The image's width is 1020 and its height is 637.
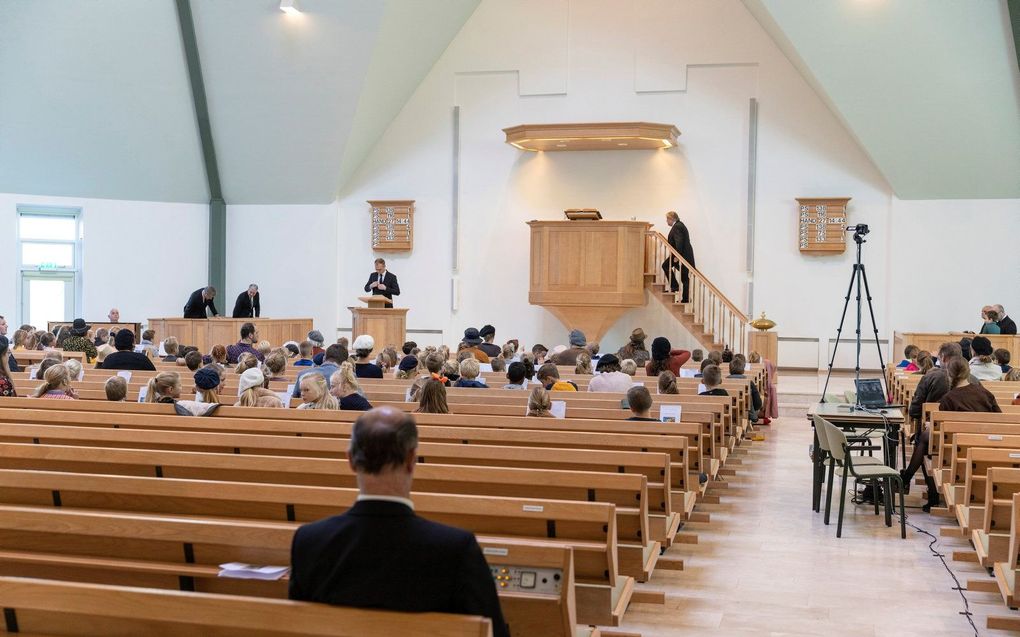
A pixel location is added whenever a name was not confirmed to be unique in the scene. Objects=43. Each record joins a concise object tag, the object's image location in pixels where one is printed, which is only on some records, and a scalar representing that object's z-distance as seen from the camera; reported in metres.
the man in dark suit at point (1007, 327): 12.48
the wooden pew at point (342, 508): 3.14
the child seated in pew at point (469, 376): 7.46
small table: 6.58
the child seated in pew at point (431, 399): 5.67
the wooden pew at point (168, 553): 2.58
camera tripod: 9.85
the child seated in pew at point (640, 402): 5.47
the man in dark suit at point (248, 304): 14.47
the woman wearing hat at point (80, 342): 11.02
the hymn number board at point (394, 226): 15.62
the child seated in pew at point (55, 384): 6.22
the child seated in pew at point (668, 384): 7.13
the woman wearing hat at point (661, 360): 9.07
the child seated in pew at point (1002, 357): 8.77
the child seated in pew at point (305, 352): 8.98
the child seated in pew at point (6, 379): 6.30
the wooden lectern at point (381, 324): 12.77
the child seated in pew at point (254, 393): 5.98
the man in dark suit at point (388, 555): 1.97
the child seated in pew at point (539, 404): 5.61
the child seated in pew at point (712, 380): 7.38
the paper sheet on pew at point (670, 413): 5.67
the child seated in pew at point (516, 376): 7.43
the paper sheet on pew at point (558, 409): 5.85
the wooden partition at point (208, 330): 12.99
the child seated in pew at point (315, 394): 5.88
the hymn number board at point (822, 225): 14.02
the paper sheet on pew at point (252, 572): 2.62
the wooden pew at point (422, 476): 3.63
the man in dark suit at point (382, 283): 13.91
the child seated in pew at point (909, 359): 10.67
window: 15.09
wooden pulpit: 13.68
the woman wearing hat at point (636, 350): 10.59
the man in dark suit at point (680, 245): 13.92
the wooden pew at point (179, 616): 1.88
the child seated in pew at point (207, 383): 5.74
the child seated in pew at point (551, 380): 7.19
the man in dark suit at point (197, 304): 13.23
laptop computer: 6.92
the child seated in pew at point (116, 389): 6.07
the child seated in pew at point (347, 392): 6.04
